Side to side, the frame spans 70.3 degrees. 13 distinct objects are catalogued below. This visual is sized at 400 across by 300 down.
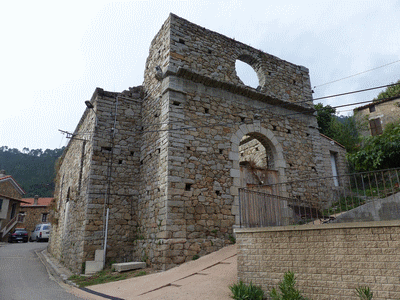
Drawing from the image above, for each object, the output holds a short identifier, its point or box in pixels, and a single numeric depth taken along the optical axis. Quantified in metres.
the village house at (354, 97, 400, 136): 18.10
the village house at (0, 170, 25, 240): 27.25
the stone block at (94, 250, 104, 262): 8.41
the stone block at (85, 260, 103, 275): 8.12
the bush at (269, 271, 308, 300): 4.45
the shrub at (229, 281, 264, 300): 4.82
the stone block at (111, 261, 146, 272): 7.70
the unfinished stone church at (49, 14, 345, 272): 8.05
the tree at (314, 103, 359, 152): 18.02
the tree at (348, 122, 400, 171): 11.98
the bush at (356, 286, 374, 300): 4.10
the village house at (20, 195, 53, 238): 32.84
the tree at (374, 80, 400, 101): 19.47
